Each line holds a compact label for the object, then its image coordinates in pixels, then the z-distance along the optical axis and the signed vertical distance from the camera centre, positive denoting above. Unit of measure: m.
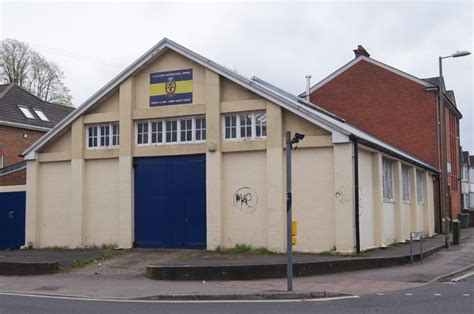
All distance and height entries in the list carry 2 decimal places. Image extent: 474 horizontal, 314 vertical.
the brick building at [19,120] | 33.44 +5.15
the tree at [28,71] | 49.56 +11.60
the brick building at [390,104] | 34.38 +5.96
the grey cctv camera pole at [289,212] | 12.59 -0.20
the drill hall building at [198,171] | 18.75 +1.15
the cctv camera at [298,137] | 13.04 +1.44
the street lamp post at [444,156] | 23.31 +1.83
